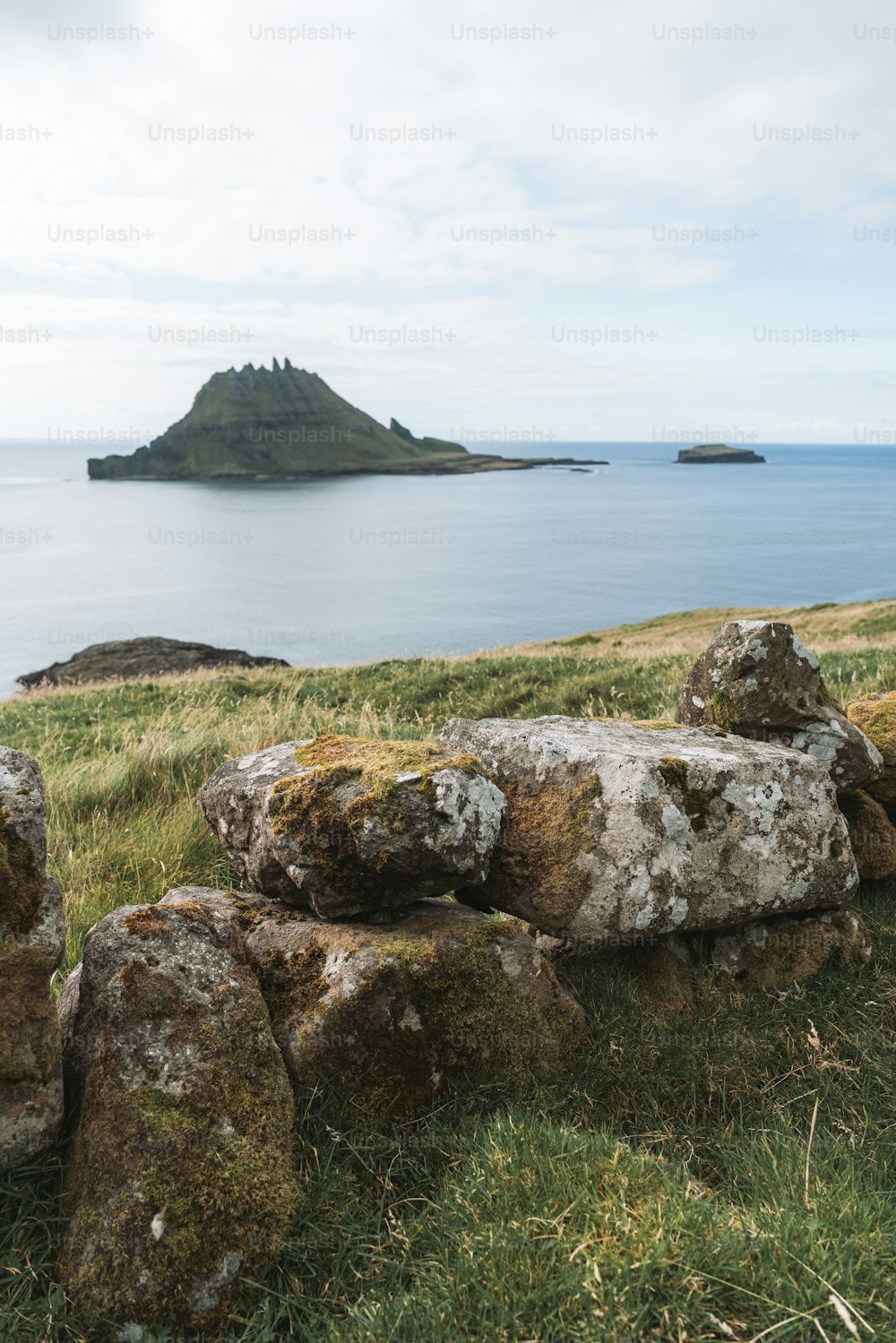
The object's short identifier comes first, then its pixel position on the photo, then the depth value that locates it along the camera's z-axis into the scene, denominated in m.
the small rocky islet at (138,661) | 44.94
